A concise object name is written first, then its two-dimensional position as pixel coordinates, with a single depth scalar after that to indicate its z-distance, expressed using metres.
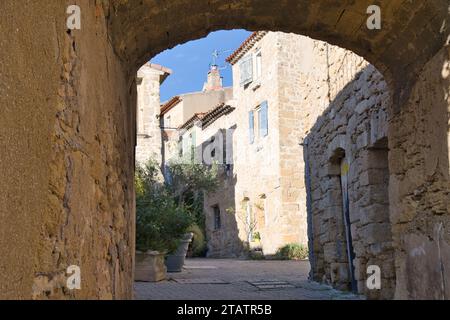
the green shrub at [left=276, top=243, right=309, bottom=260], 16.48
